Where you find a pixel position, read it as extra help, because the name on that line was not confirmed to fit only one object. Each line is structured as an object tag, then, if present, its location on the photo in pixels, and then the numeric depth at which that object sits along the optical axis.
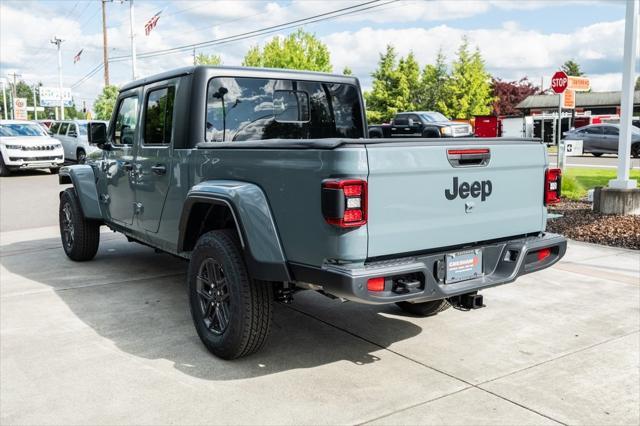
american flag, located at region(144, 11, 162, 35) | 33.75
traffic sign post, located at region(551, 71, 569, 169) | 13.80
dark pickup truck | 26.77
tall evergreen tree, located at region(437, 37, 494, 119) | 49.12
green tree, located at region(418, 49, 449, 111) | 50.19
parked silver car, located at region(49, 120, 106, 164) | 22.45
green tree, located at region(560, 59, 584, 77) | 117.56
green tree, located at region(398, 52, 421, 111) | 49.66
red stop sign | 13.84
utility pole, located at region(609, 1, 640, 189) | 9.31
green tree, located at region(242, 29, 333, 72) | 51.12
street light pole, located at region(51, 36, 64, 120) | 61.22
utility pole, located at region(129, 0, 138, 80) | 36.31
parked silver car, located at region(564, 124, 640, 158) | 25.50
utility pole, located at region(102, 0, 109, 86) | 46.88
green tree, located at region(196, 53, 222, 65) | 62.97
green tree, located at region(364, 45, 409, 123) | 49.06
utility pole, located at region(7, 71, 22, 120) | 105.38
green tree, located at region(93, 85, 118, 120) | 52.94
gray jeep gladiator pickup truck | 3.43
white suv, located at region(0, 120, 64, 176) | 19.91
